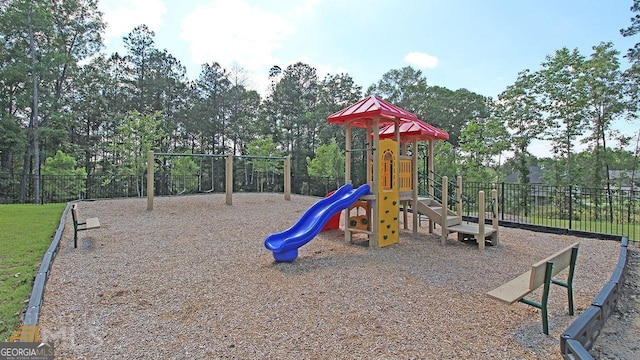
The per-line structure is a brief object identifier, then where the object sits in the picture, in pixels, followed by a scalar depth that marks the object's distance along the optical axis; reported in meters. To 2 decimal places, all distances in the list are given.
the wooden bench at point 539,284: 2.93
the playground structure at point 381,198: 6.23
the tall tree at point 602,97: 15.60
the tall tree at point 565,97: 16.45
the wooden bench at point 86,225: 5.97
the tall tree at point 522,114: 17.77
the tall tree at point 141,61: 24.84
